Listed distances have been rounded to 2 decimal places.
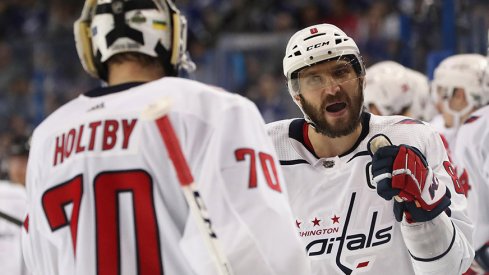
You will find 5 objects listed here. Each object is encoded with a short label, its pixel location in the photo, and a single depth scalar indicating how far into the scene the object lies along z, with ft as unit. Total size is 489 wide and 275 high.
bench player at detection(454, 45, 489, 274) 34.88
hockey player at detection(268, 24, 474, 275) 23.93
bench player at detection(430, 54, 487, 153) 40.65
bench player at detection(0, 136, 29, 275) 37.40
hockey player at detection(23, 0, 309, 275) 16.83
